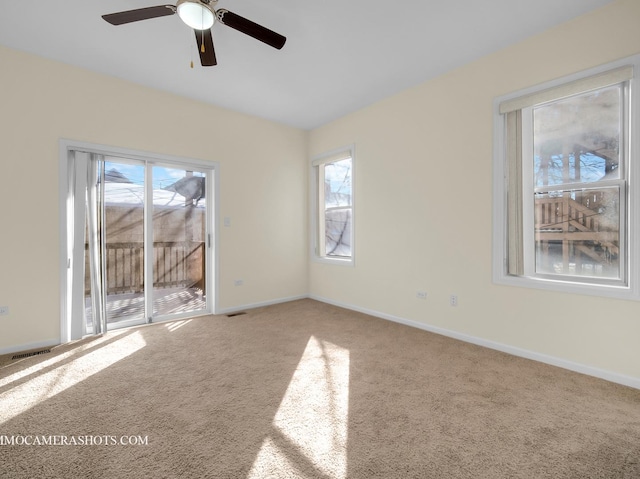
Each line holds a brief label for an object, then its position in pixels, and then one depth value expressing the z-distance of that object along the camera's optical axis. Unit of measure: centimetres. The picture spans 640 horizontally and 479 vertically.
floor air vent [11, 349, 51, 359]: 273
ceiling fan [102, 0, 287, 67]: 193
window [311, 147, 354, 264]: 457
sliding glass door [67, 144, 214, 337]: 324
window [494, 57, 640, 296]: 229
